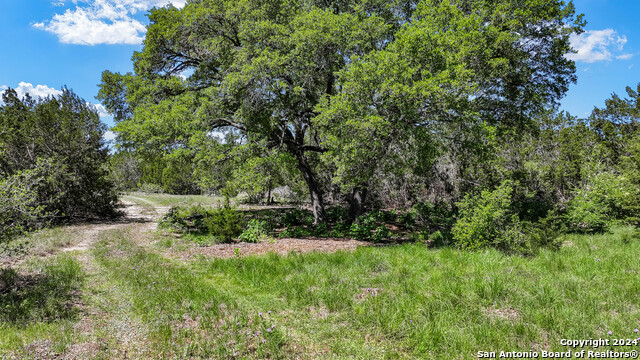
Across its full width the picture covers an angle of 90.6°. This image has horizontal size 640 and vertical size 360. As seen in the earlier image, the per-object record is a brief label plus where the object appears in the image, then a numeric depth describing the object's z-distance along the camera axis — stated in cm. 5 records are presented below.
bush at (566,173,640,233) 1110
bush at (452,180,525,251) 795
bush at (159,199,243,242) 1120
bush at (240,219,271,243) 1177
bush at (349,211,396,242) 1249
